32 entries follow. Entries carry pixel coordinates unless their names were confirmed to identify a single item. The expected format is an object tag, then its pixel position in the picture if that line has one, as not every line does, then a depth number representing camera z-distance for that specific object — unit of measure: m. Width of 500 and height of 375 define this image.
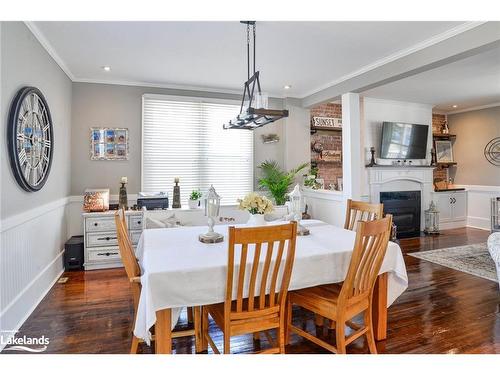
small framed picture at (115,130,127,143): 4.71
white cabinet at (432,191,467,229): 6.66
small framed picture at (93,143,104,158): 4.62
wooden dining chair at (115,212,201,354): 1.94
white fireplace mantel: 5.91
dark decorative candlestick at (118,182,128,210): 4.49
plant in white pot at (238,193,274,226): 2.47
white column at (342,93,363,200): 4.50
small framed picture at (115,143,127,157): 4.72
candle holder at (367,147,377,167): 5.86
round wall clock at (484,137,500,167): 6.48
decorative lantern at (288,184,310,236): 2.62
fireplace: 6.06
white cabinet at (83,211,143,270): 4.09
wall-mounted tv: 6.06
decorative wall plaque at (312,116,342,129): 5.99
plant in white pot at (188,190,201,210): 4.59
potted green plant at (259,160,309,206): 5.20
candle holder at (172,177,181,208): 4.67
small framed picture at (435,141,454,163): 7.22
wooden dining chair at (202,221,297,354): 1.68
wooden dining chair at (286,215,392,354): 1.87
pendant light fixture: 2.47
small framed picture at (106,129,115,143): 4.67
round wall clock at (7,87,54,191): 2.51
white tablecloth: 1.69
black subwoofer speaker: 4.04
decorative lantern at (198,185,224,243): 2.42
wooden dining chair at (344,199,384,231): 2.77
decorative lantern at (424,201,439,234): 6.25
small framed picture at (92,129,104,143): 4.61
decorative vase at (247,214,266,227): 2.54
